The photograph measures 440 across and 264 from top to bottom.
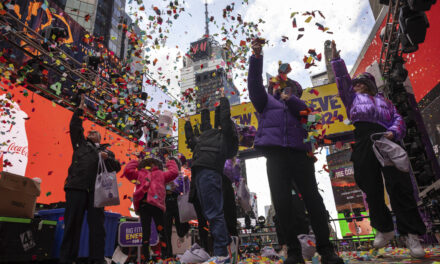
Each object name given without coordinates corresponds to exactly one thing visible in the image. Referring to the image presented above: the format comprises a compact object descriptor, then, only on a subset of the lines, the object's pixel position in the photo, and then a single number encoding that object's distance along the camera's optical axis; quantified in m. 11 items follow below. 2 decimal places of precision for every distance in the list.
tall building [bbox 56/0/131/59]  26.68
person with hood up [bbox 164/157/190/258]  4.71
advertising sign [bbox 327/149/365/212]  19.61
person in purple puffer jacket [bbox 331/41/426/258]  2.37
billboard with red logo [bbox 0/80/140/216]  6.37
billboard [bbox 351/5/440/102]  6.37
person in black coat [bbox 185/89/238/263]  2.33
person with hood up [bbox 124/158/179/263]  3.52
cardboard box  2.92
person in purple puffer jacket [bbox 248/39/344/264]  1.96
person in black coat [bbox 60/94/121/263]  2.63
